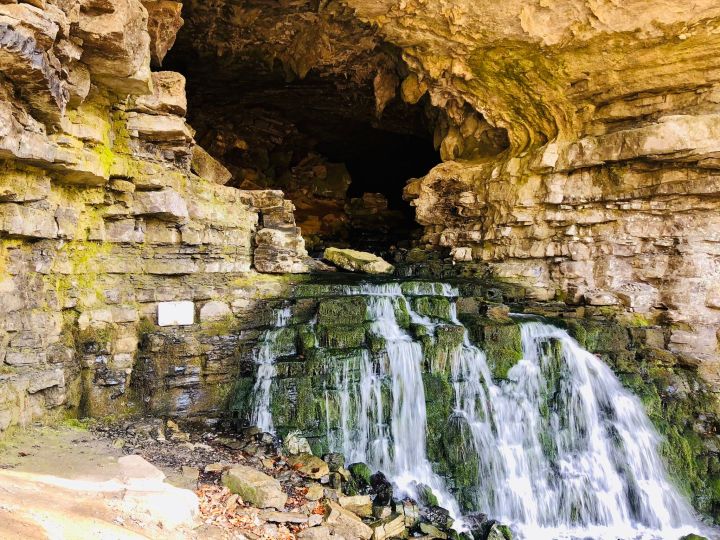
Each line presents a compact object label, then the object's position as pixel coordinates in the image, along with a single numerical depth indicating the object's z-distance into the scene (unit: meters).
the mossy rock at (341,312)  8.15
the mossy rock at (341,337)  7.76
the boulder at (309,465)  6.11
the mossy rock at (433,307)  8.62
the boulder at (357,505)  5.58
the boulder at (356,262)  11.40
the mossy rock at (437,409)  7.00
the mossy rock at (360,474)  6.29
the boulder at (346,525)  4.93
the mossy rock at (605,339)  8.60
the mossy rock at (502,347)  7.84
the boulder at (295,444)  6.70
